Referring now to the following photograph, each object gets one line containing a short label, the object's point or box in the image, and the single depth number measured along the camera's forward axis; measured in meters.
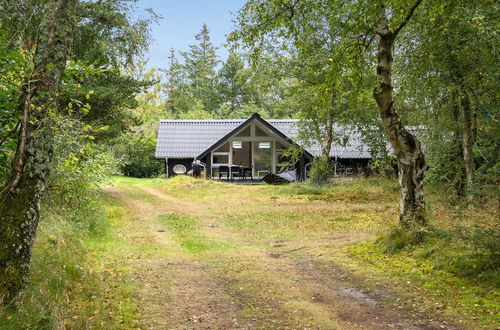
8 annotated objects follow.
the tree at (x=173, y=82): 62.78
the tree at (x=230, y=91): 49.75
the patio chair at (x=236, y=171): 28.55
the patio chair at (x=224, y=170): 28.56
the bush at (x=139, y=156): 33.88
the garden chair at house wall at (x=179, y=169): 30.22
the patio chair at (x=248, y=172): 28.29
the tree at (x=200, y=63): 57.78
